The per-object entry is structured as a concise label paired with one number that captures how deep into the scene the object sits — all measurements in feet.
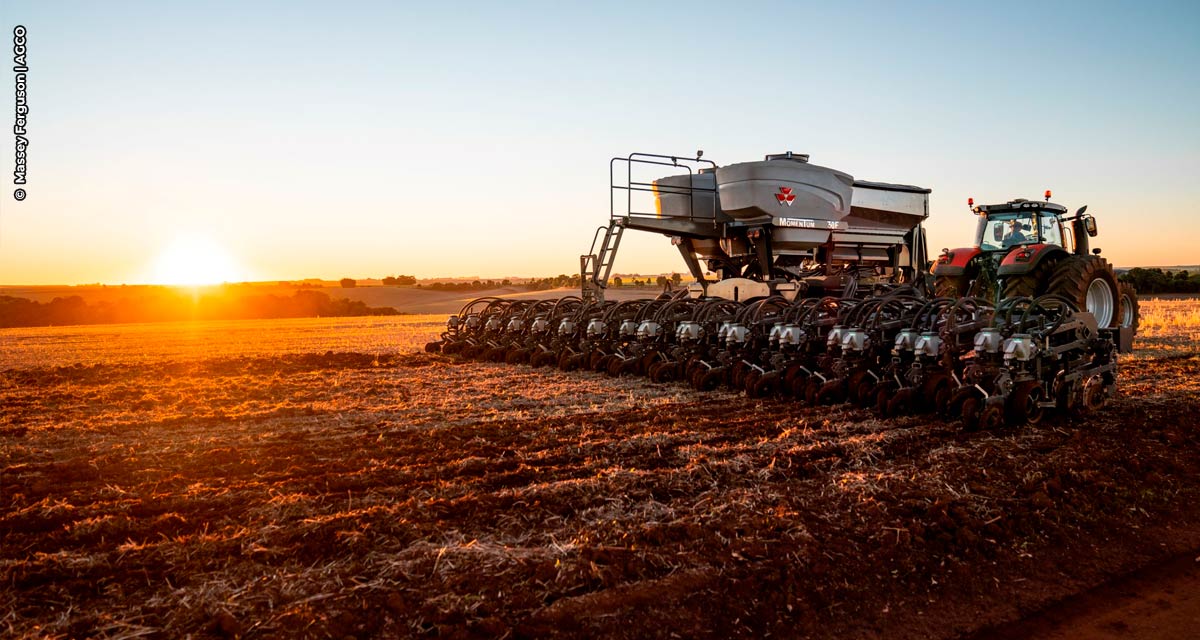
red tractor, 36.11
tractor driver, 41.09
